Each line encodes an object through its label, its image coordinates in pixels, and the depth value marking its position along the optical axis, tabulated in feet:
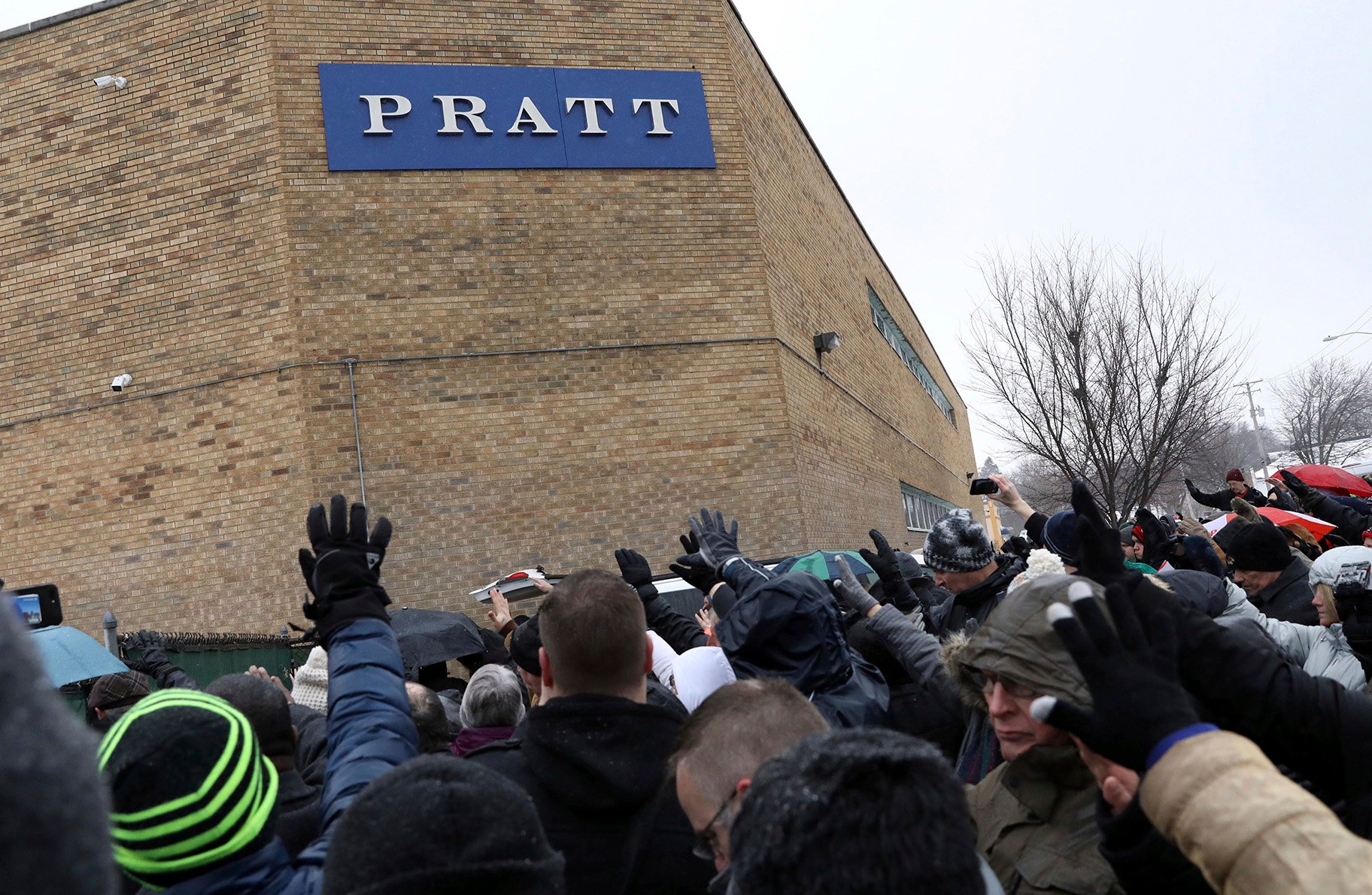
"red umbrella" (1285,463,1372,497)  33.04
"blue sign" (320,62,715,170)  39.52
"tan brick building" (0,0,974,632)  37.55
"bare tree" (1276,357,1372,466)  151.33
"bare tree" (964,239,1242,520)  57.67
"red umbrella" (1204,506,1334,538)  24.97
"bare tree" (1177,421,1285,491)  124.77
